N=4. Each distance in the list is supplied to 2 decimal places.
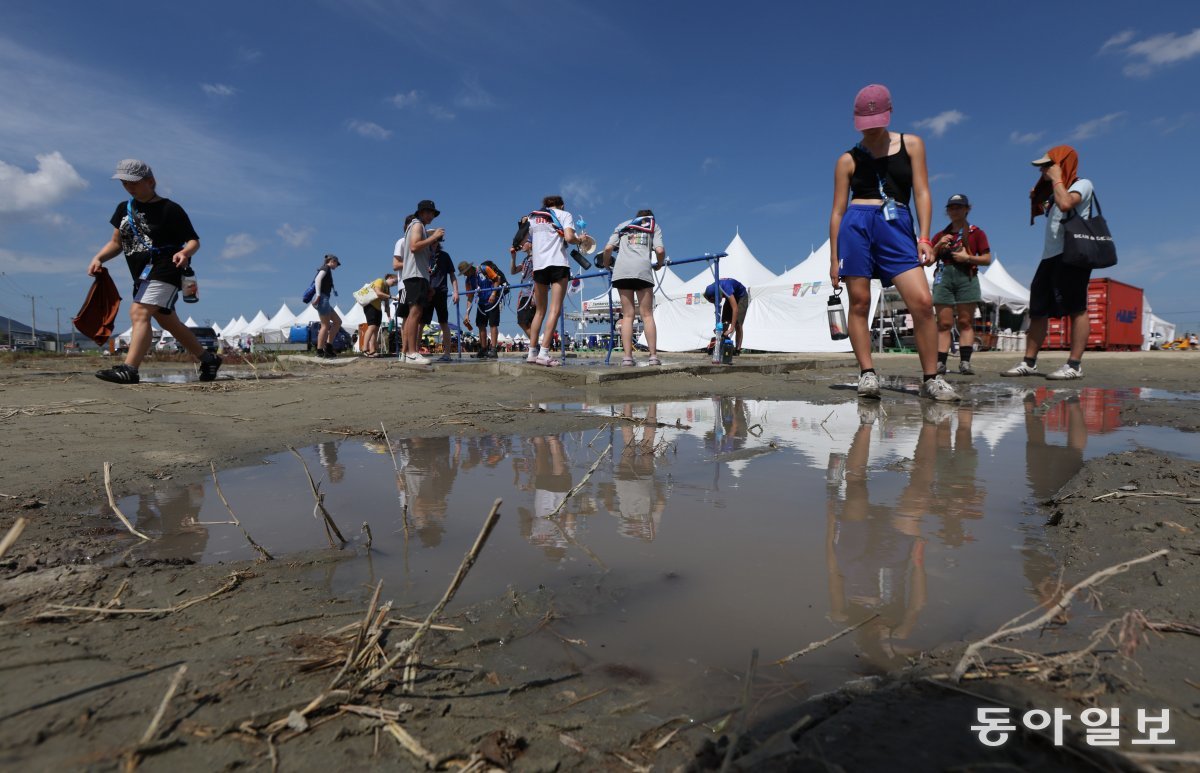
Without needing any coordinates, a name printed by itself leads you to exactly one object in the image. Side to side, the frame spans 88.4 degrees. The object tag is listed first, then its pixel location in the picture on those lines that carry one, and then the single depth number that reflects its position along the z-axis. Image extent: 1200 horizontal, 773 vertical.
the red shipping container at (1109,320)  15.99
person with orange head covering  5.46
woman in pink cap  4.17
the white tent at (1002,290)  18.72
